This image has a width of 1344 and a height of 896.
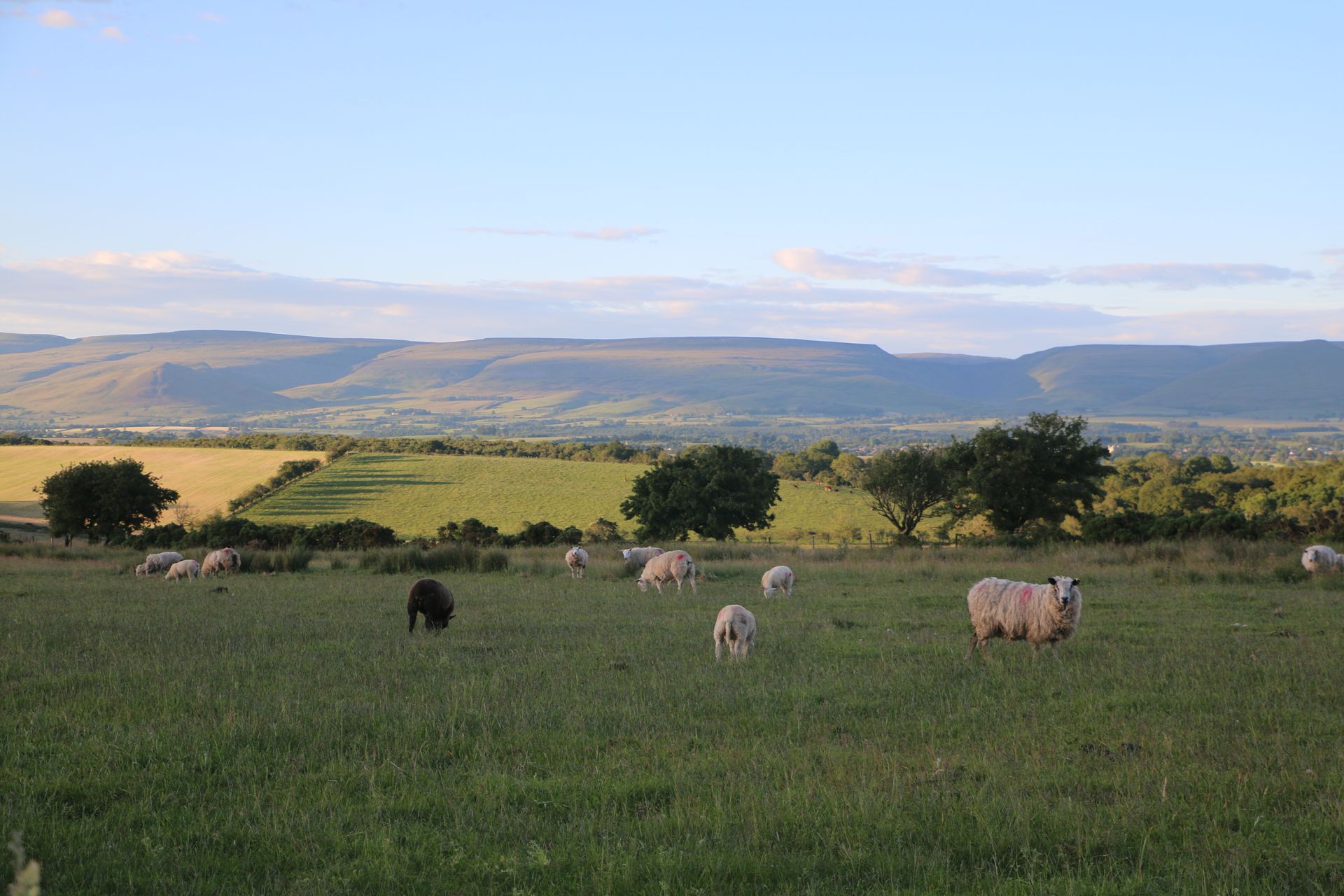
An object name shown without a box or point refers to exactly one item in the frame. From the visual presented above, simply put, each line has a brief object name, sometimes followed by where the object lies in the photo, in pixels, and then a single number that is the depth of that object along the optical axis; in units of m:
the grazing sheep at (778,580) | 24.34
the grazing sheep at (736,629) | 14.42
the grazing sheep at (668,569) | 25.12
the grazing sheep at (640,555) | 31.72
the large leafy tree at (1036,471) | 43.41
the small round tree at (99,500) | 63.59
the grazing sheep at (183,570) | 29.98
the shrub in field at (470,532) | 50.97
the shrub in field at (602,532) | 54.14
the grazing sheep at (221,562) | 32.22
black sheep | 17.98
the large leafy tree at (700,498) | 58.91
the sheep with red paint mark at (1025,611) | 14.16
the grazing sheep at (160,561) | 32.38
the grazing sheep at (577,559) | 30.25
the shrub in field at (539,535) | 47.50
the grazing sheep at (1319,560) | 25.31
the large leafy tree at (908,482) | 60.34
